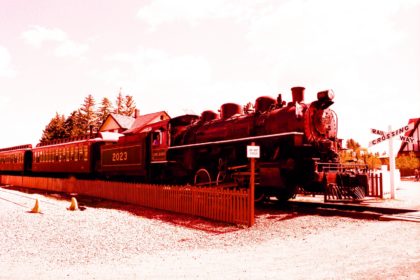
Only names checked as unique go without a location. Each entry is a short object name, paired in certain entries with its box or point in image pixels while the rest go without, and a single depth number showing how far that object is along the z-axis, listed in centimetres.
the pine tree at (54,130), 4859
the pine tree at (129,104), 7375
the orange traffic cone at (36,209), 1060
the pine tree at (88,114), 6544
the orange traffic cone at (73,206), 1134
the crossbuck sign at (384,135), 1432
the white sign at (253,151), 823
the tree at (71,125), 4866
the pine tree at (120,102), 7400
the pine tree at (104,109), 6944
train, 959
